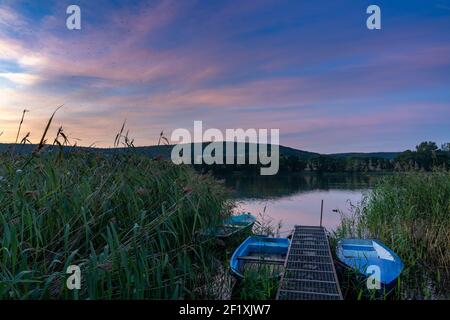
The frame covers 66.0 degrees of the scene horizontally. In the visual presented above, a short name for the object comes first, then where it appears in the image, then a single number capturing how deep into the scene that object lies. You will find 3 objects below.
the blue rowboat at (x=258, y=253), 6.44
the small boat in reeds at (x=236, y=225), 8.59
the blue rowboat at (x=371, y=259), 6.01
